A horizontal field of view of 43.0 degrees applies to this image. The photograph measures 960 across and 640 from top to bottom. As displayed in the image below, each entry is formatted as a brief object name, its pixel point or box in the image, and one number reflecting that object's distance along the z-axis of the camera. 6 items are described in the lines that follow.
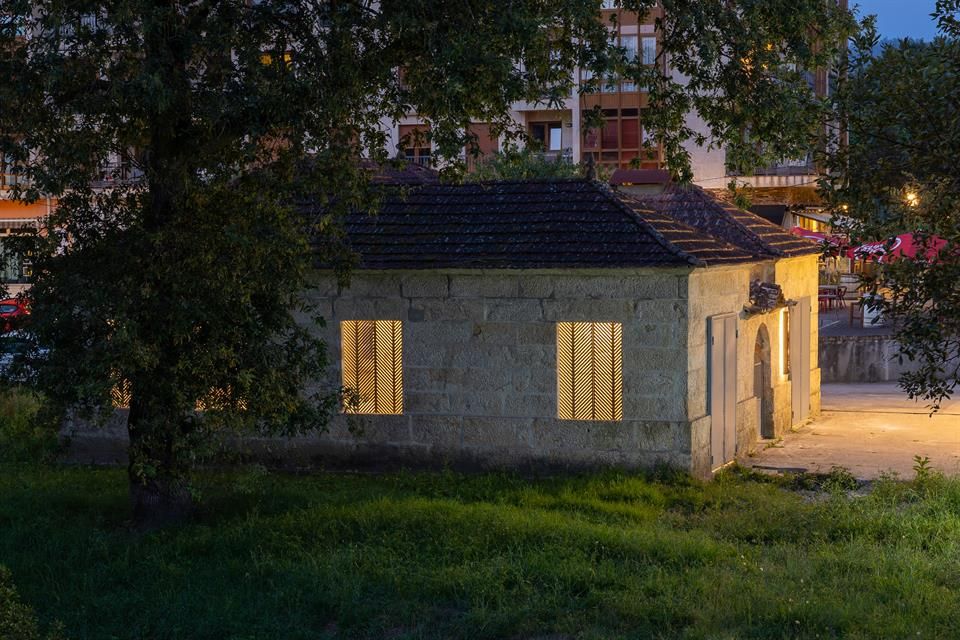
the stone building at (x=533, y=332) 16.88
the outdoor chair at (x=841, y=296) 42.90
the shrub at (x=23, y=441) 19.14
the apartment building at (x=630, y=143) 49.66
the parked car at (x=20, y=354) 13.30
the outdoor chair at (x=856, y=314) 40.00
